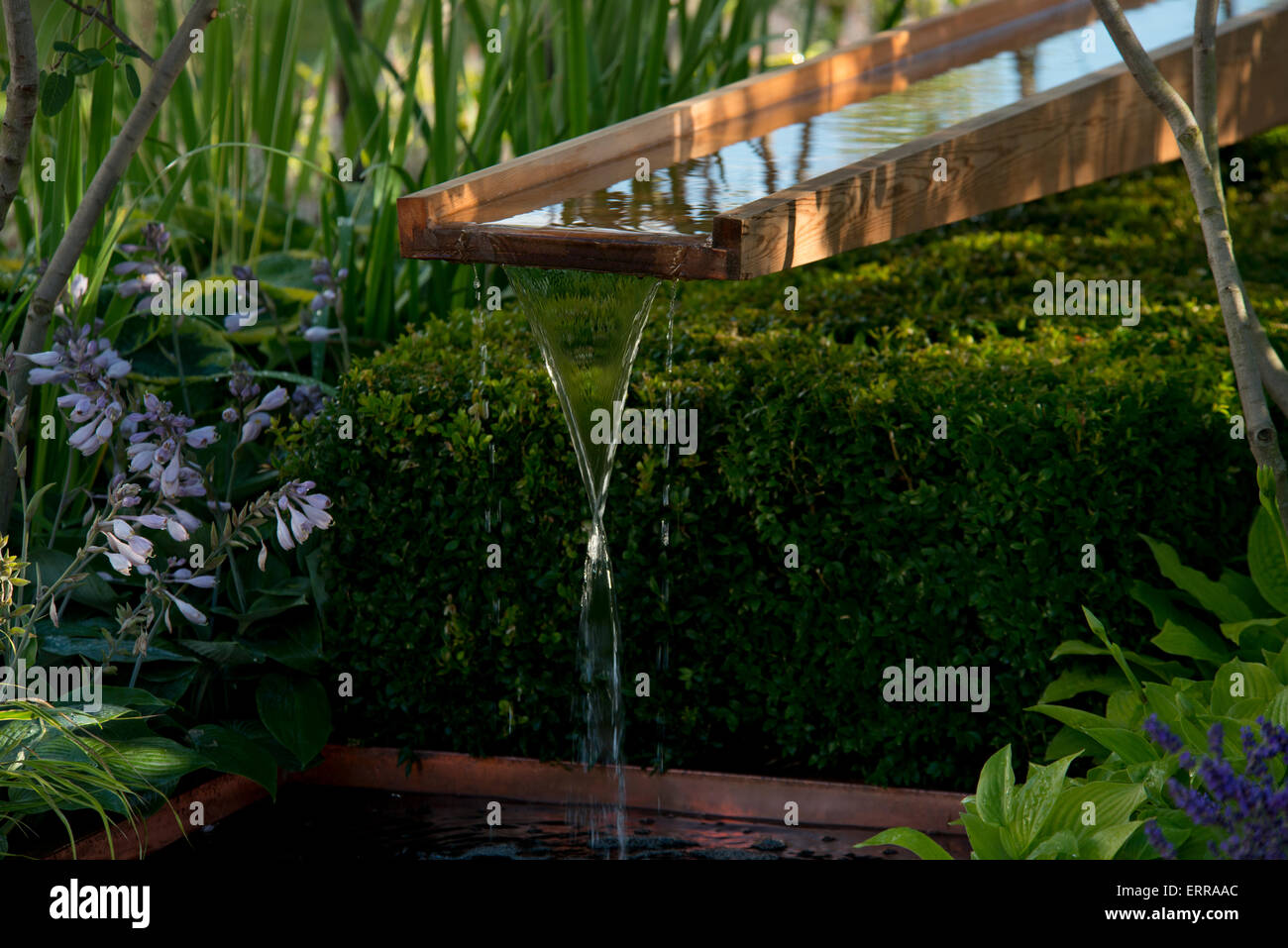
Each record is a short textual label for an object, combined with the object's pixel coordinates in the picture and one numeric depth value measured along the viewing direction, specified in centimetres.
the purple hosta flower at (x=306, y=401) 368
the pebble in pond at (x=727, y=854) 304
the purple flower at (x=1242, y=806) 193
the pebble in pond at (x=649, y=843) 312
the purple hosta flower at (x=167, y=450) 298
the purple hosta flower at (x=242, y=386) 331
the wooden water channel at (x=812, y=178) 277
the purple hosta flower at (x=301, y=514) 282
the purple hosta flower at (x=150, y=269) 363
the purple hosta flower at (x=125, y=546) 262
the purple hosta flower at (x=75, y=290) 335
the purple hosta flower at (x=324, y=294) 378
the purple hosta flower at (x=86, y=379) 297
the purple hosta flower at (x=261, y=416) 322
